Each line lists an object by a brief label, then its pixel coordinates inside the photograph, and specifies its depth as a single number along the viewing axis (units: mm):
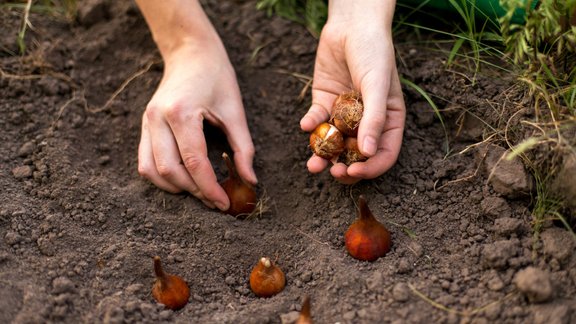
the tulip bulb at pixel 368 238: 644
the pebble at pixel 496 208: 651
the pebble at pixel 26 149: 732
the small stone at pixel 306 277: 646
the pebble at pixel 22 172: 713
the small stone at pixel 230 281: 658
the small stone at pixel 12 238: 656
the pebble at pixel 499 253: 617
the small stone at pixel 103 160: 741
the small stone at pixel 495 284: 605
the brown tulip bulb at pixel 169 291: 627
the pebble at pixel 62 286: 622
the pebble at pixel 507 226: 634
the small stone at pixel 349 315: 606
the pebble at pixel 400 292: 607
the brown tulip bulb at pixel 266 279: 639
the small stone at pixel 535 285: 583
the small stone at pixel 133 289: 633
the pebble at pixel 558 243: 612
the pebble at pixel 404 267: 630
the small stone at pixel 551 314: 576
